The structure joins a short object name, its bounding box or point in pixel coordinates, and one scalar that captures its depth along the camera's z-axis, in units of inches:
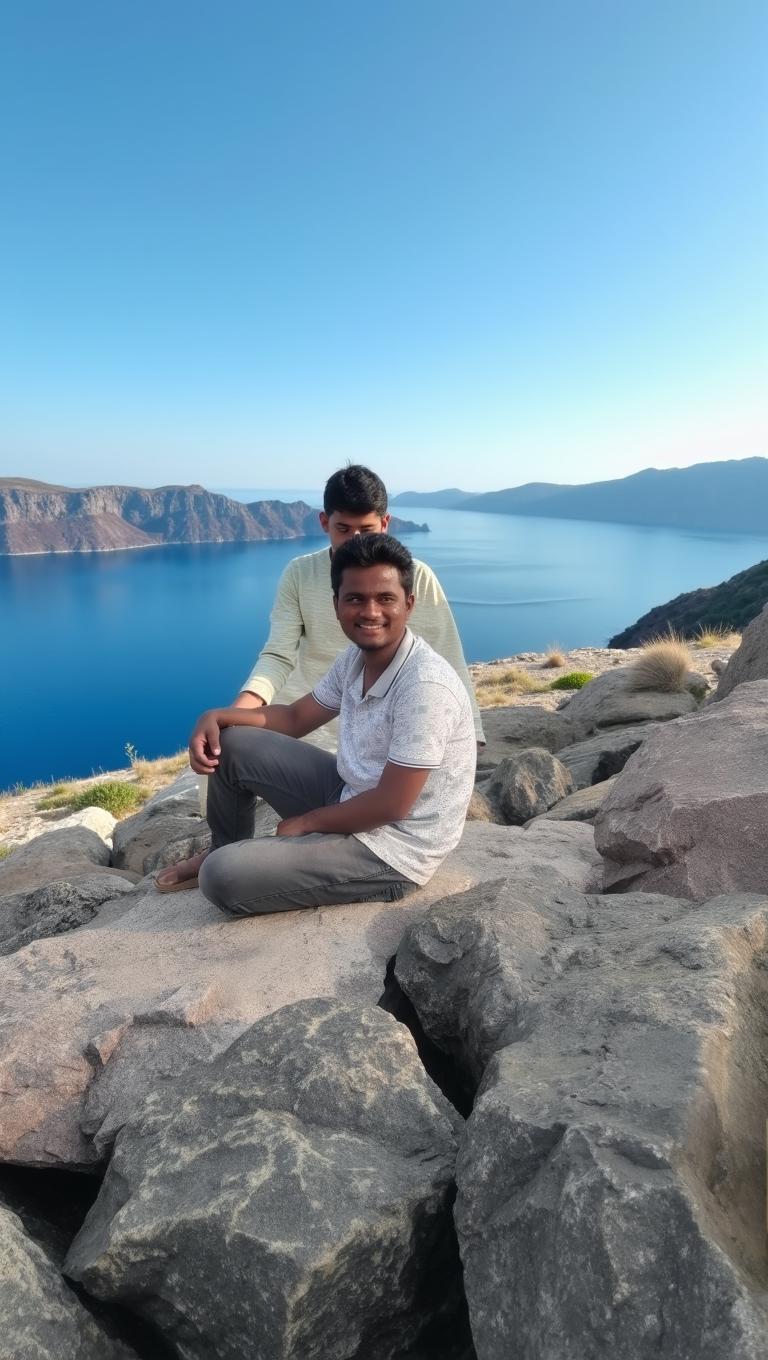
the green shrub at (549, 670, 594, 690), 825.0
